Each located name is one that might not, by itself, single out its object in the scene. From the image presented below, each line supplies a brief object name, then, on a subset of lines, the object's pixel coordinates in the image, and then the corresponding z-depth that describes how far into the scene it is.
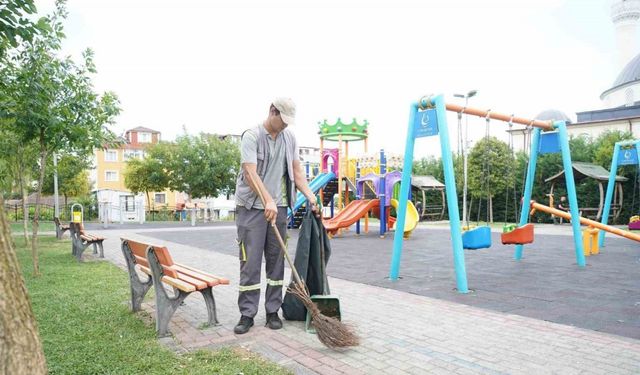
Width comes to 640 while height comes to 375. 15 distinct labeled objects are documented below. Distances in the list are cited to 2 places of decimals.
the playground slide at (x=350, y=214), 14.08
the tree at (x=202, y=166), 34.94
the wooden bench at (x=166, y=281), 3.90
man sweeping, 3.95
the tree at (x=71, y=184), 31.04
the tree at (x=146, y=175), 36.03
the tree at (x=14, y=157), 10.77
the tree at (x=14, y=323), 1.87
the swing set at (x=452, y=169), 5.73
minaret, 51.84
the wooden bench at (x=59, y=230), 13.91
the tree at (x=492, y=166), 24.39
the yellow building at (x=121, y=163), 55.75
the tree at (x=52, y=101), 6.73
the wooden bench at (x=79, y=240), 9.26
